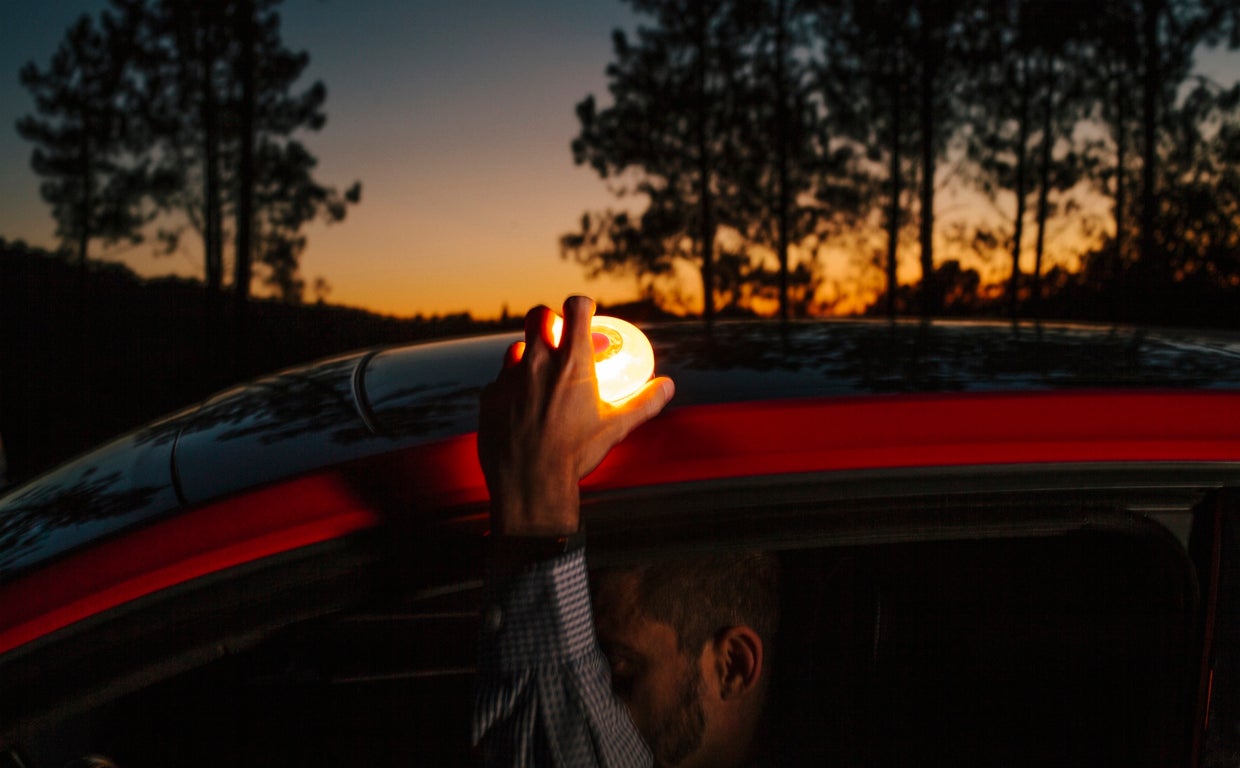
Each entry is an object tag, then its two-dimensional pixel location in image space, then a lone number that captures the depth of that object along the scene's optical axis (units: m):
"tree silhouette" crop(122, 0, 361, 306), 21.72
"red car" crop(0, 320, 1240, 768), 1.09
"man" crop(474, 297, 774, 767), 1.05
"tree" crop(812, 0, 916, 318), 25.91
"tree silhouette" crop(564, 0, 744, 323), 25.72
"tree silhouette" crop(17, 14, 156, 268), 25.97
